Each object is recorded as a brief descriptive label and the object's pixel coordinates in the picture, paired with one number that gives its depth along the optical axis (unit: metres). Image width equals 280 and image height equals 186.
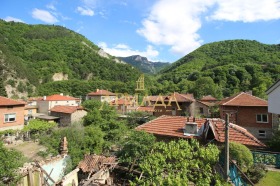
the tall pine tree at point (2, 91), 54.20
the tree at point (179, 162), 7.10
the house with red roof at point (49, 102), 52.31
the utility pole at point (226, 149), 7.53
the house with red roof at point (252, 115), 26.69
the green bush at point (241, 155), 12.55
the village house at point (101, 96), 69.78
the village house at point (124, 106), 55.72
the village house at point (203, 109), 42.64
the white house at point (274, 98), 15.52
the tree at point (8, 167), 9.54
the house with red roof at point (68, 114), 41.03
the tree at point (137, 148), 14.12
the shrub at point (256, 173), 12.95
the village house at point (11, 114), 30.42
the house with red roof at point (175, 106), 35.44
